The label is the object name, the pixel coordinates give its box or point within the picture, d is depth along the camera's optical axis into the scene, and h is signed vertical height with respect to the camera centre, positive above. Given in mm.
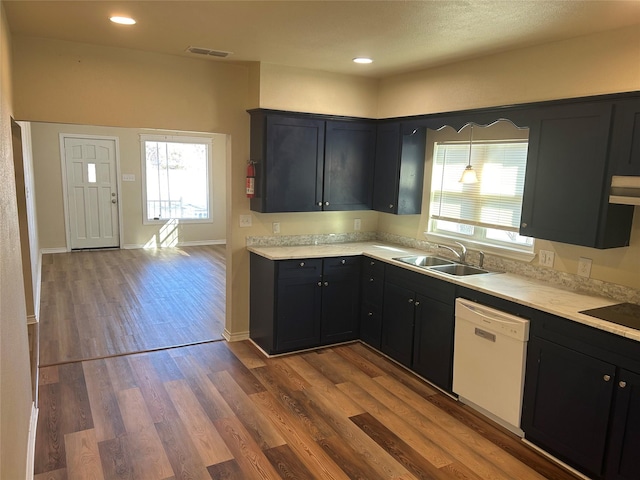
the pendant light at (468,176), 3773 +47
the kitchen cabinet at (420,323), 3465 -1144
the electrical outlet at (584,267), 3084 -540
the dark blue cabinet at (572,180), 2750 +28
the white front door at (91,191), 8336 -392
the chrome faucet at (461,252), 3939 -602
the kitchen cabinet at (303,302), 4074 -1139
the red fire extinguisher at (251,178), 4172 -30
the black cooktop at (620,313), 2455 -707
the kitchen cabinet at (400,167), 4324 +115
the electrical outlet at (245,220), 4352 -429
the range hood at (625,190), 2562 -18
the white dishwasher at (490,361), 2926 -1184
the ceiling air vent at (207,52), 3610 +959
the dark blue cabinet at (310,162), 4105 +140
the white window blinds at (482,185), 3631 -26
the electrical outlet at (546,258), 3320 -526
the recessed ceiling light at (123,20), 2903 +946
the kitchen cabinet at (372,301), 4203 -1128
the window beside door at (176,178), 8992 -110
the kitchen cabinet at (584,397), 2361 -1166
